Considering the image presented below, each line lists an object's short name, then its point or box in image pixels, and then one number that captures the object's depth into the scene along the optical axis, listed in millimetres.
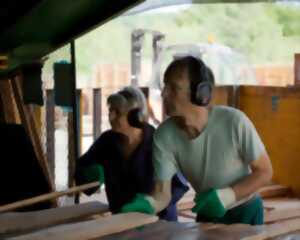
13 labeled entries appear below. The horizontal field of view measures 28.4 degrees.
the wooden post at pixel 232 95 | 5016
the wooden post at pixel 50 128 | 4180
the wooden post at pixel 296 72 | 4957
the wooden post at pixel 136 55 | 7325
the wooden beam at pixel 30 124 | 3039
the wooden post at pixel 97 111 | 4770
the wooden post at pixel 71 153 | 3359
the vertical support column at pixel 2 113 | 2910
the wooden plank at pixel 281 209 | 3644
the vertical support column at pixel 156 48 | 6726
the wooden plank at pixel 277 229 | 1642
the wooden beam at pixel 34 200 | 2129
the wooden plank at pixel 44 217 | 1871
